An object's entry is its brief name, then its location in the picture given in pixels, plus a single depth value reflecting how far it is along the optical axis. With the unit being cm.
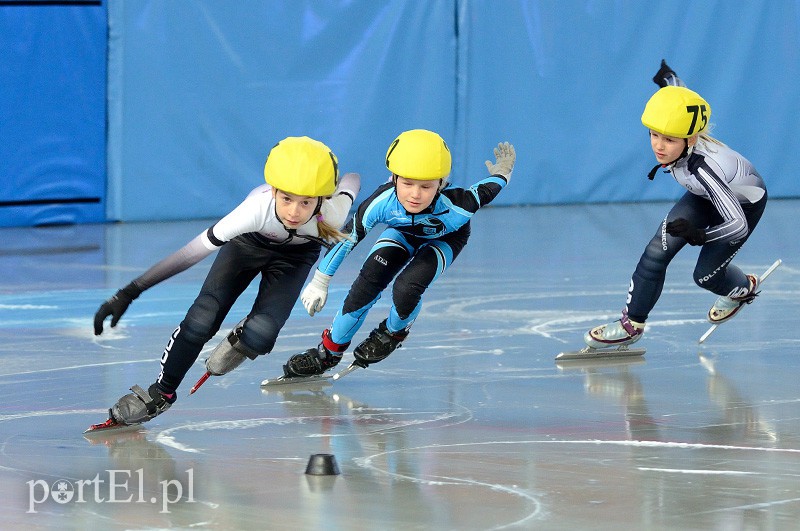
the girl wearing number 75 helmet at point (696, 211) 1249
